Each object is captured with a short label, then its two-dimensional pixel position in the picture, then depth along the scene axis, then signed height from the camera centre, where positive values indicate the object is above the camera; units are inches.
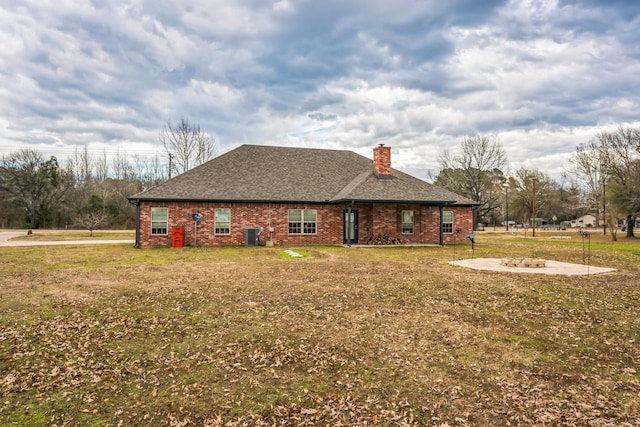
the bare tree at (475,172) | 1757.0 +227.8
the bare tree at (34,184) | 1803.6 +181.9
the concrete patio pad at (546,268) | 471.8 -72.6
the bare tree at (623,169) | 1261.1 +172.7
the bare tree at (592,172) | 1533.0 +189.3
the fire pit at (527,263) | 509.4 -65.6
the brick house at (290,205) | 807.1 +30.1
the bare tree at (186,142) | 1611.7 +348.3
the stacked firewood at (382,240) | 868.2 -54.2
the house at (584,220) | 2878.9 -35.1
